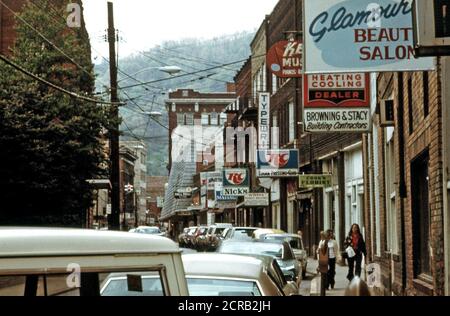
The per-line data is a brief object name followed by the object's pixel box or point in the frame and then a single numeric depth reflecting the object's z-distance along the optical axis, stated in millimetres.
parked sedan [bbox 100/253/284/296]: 7891
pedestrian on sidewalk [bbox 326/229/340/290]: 22906
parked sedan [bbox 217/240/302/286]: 17770
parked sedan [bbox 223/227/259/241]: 31430
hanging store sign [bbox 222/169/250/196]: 55750
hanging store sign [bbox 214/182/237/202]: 60303
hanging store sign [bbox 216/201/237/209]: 69438
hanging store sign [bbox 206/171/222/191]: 71625
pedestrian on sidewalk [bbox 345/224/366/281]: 22656
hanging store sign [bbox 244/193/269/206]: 47250
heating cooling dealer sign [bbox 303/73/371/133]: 18656
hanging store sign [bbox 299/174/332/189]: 30797
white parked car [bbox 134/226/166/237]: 46134
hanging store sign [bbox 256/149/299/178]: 38844
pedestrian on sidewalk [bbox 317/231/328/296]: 20250
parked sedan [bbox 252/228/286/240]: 26700
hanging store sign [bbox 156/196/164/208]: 162550
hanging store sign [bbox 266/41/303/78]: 26547
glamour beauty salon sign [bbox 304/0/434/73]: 11078
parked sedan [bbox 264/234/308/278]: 27300
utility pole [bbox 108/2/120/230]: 30078
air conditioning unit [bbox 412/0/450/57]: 8586
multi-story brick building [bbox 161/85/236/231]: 100750
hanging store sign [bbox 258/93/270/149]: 47250
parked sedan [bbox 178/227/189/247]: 54747
